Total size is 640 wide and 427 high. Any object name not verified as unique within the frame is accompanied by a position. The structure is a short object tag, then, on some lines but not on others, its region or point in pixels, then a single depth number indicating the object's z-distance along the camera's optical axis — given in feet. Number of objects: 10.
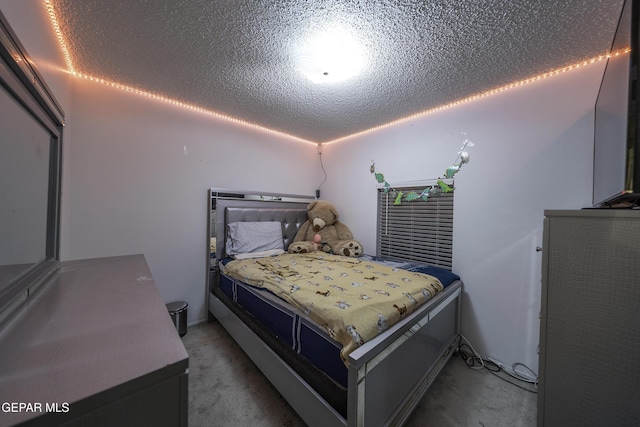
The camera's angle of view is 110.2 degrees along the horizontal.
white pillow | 8.25
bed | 3.48
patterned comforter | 3.70
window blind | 7.30
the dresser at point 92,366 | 1.23
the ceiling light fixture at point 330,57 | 4.49
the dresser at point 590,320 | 2.78
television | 2.62
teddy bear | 9.50
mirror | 2.31
